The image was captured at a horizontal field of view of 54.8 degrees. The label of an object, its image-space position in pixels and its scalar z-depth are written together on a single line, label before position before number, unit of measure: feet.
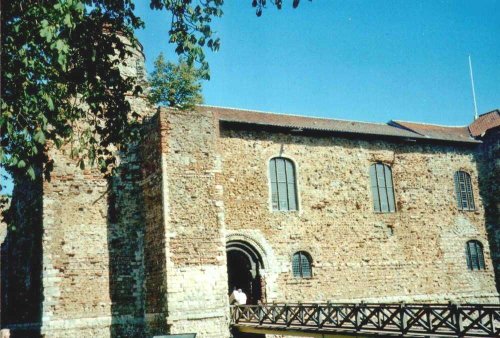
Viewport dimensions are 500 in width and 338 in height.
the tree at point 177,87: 78.95
